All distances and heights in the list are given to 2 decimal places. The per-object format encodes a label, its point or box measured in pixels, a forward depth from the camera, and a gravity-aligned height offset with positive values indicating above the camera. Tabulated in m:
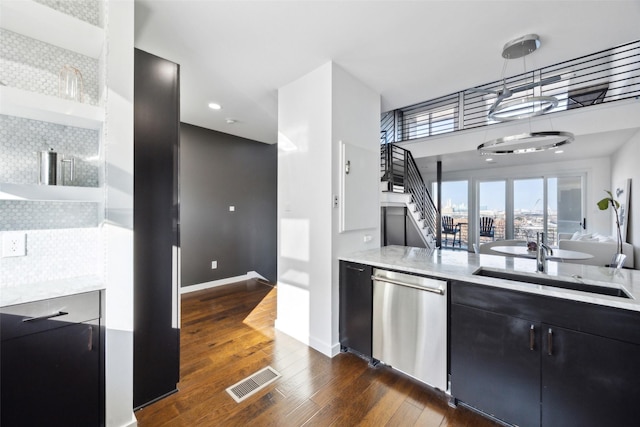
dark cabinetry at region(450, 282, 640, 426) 1.35 -0.86
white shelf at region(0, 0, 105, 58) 1.37 +1.05
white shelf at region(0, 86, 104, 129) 1.33 +0.56
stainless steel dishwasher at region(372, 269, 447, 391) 1.95 -0.90
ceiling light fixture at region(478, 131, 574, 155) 2.05 +0.61
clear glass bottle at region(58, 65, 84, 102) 1.59 +0.78
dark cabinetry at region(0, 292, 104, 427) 1.25 -0.79
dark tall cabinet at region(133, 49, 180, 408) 1.81 -0.12
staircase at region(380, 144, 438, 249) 4.49 +0.48
